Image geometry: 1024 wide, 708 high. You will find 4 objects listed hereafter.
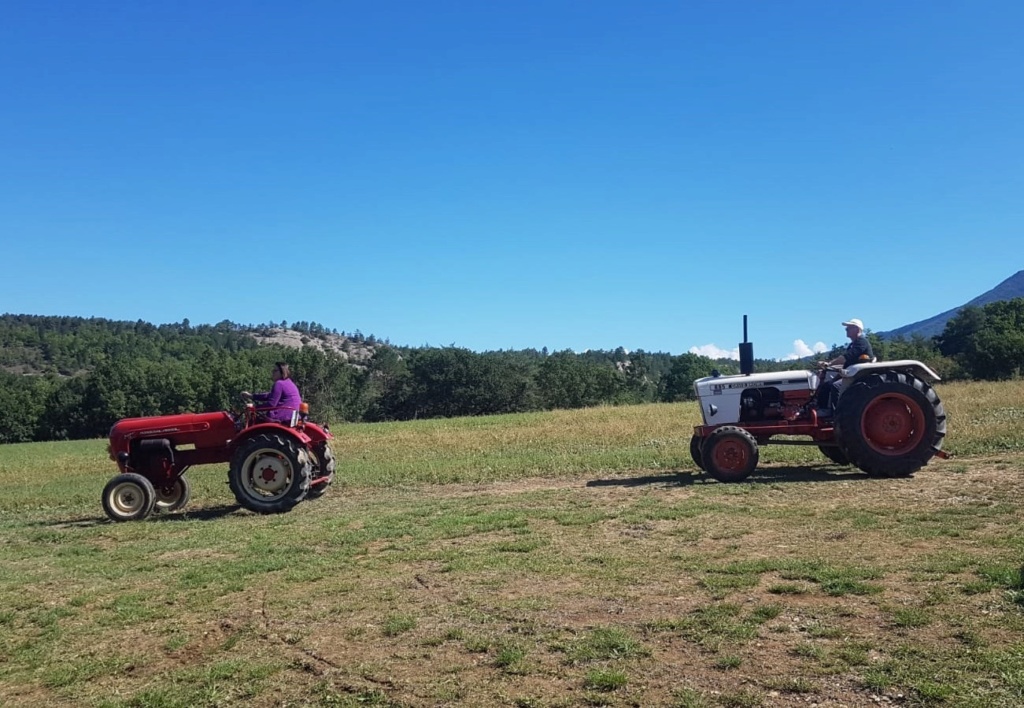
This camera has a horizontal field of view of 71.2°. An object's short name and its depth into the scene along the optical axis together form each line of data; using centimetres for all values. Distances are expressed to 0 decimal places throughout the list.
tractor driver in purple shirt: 1077
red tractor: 1031
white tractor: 1020
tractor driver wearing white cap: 1078
